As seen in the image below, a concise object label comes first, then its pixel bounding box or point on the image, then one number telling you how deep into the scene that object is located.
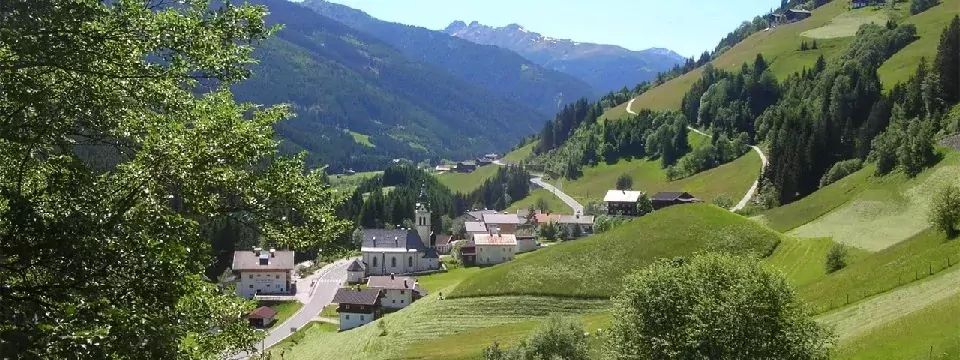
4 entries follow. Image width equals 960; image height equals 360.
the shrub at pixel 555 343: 52.41
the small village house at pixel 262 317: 111.00
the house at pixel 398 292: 118.56
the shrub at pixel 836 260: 73.50
